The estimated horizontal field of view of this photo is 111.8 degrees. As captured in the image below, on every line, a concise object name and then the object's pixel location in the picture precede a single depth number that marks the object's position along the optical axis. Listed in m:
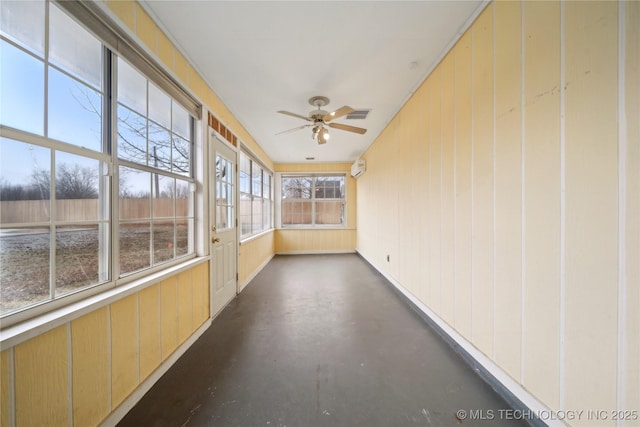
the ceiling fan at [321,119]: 2.74
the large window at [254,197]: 3.93
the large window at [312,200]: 6.33
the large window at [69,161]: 0.94
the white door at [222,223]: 2.49
